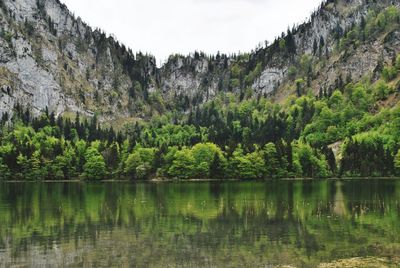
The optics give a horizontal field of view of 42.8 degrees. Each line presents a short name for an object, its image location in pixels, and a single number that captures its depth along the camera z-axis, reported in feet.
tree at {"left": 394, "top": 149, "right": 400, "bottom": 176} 515.09
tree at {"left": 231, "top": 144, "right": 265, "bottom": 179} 521.24
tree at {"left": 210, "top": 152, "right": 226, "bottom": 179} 524.93
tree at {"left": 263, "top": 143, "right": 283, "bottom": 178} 531.09
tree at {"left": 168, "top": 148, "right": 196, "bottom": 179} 533.96
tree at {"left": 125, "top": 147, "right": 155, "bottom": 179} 546.14
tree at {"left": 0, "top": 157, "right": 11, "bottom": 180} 551.18
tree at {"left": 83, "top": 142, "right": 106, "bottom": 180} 553.23
